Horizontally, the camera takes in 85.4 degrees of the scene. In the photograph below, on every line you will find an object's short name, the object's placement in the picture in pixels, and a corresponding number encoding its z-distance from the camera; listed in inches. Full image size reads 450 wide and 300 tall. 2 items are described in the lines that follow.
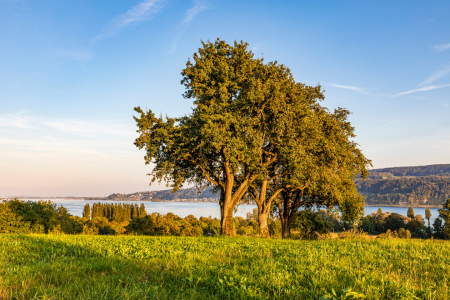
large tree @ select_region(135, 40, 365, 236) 695.1
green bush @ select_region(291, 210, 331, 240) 1272.1
